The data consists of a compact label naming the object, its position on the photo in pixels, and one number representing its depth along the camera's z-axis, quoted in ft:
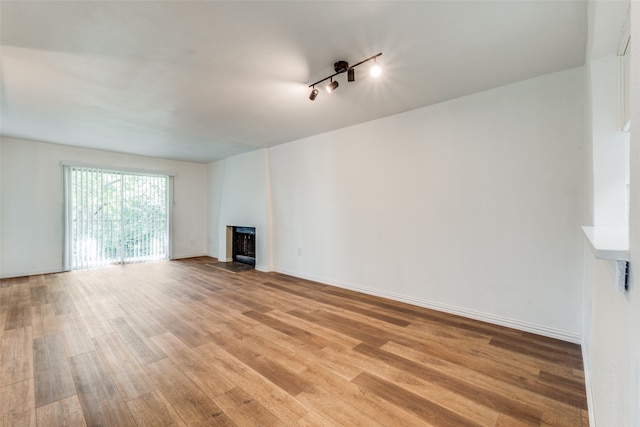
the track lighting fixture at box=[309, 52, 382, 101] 7.57
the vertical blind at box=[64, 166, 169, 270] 17.99
